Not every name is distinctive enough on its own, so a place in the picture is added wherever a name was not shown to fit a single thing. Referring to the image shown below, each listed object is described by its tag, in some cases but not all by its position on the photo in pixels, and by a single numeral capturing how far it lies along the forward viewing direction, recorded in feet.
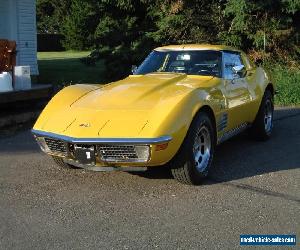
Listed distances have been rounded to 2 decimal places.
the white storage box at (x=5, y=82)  28.96
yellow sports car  16.25
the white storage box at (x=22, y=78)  30.58
